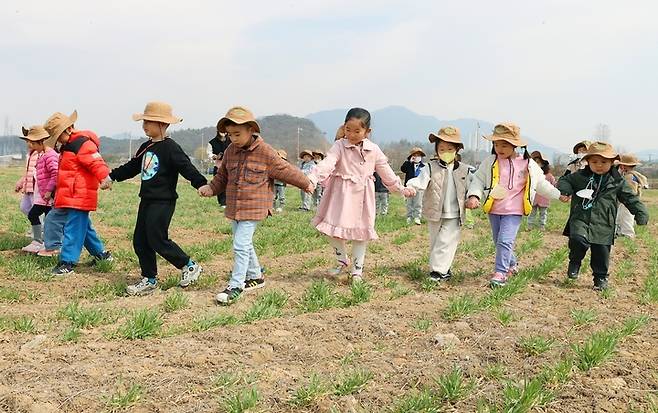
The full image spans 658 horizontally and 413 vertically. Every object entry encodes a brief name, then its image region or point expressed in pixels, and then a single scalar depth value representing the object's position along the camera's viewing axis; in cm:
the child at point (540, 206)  1221
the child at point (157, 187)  560
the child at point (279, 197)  1521
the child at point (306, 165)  1575
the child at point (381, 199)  1409
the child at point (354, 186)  598
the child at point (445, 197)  638
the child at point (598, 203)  626
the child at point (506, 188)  622
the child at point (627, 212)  1046
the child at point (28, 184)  788
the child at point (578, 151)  926
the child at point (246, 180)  530
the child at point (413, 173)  1295
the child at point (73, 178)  624
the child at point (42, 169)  705
